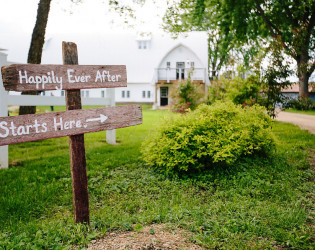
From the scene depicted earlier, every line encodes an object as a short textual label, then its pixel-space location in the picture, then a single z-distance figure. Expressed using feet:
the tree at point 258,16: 43.60
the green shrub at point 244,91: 32.64
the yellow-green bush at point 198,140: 16.63
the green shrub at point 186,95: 58.29
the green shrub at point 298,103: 27.94
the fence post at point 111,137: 28.22
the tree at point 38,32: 28.12
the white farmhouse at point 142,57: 95.25
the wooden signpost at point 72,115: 8.63
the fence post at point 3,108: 17.80
